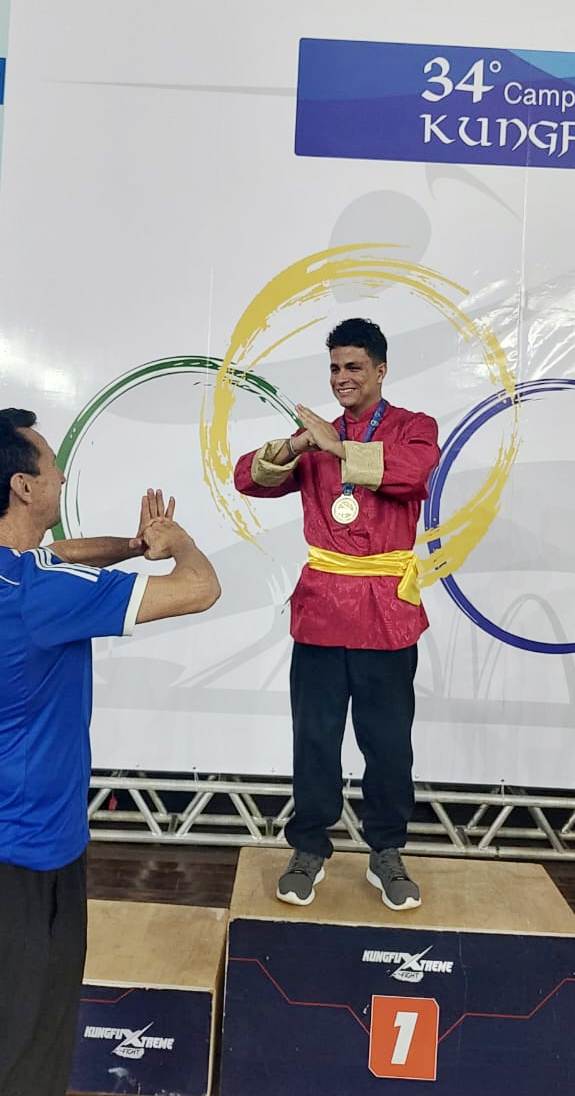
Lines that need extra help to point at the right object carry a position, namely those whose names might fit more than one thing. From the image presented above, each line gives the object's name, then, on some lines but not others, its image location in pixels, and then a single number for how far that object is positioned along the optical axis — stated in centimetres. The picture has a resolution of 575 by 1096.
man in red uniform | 209
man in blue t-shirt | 135
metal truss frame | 329
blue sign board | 313
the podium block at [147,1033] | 192
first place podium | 190
